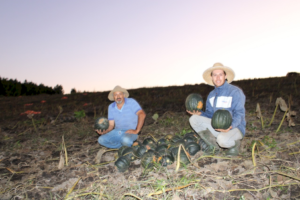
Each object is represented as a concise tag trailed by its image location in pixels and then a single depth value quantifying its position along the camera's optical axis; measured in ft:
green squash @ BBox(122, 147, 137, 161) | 15.85
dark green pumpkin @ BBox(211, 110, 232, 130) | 14.05
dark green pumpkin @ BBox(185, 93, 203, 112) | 17.30
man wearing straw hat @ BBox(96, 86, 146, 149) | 17.80
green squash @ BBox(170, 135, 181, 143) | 17.18
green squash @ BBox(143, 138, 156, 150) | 16.51
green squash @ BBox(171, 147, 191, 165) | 14.40
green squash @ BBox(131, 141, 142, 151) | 16.49
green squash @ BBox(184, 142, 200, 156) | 15.66
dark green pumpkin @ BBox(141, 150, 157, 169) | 14.44
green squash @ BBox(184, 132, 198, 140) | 17.63
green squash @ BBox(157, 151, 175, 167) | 14.42
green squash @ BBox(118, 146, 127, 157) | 16.59
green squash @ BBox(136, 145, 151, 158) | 15.87
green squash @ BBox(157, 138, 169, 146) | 17.15
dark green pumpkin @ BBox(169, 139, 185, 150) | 15.58
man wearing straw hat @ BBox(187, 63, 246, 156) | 14.56
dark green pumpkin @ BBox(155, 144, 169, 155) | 14.98
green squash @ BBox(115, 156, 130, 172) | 14.89
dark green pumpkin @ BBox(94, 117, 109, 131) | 18.17
